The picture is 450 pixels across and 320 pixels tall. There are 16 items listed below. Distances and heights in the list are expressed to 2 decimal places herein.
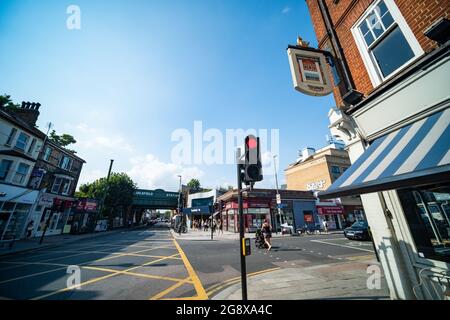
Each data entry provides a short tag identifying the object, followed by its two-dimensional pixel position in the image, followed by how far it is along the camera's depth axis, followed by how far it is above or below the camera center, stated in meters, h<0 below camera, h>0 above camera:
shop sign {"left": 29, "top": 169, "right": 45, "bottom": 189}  18.23 +4.62
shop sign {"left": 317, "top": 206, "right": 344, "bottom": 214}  28.36 +1.70
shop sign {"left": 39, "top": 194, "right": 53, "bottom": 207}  19.63 +2.46
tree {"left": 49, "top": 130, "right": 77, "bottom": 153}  30.53 +13.85
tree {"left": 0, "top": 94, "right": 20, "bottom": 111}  22.24 +14.74
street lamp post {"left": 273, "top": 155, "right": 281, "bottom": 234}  24.80 +7.23
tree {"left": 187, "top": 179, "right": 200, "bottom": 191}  69.62 +14.66
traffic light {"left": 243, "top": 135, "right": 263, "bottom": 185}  3.88 +1.28
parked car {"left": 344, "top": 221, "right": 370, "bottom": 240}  15.02 -0.90
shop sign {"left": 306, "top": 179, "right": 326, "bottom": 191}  30.37 +6.08
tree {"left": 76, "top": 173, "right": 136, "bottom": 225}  32.31 +5.51
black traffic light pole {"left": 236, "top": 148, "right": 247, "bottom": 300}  3.57 +0.05
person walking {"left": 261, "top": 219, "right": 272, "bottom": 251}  11.76 -0.78
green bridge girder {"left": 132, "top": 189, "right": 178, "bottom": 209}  44.66 +6.03
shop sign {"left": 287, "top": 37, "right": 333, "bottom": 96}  5.17 +4.37
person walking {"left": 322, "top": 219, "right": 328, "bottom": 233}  26.17 -0.69
